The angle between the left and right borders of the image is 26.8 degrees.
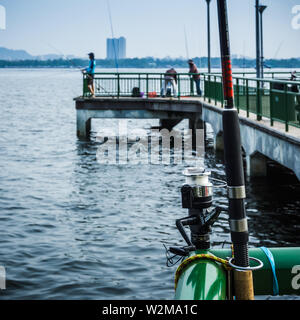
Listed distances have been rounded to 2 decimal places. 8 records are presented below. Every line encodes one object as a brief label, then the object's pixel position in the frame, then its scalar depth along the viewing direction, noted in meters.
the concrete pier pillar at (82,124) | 27.93
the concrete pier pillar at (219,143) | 23.20
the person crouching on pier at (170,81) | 27.88
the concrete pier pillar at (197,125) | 27.43
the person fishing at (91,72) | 27.33
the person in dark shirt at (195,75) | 28.80
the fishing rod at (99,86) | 27.06
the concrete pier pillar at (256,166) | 17.27
